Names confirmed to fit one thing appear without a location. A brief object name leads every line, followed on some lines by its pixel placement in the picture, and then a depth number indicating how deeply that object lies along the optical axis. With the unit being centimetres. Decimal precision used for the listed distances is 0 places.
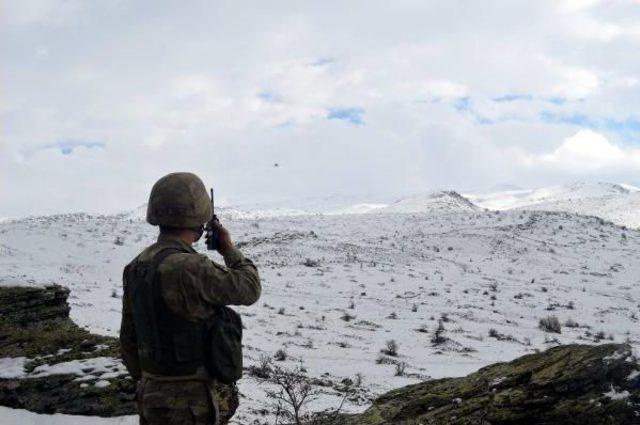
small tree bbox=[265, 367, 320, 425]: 594
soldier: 305
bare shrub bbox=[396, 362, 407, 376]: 997
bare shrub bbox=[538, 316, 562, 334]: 1477
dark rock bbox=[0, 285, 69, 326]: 738
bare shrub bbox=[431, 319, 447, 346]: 1299
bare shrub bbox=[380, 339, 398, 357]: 1190
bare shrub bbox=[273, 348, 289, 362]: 1071
